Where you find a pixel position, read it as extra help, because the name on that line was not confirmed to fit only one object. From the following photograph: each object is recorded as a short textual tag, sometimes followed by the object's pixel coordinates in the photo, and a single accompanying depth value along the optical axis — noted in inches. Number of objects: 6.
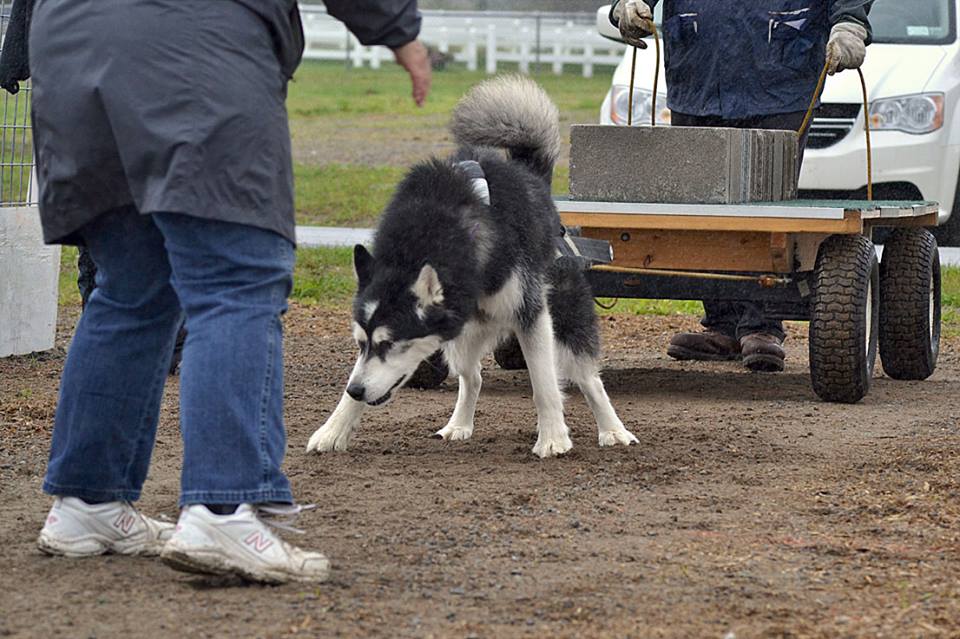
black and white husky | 370.8
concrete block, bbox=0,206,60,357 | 539.3
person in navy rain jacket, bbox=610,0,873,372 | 520.2
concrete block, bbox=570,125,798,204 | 467.7
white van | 786.9
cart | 451.6
